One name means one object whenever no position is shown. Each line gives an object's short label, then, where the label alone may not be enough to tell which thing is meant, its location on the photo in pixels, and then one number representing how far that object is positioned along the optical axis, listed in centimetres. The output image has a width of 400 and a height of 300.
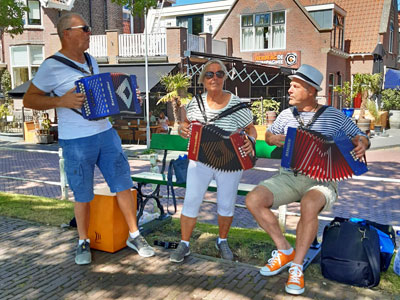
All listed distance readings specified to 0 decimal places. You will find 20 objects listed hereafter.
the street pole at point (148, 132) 1359
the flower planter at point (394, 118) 2086
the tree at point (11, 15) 1063
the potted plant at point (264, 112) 1582
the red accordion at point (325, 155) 335
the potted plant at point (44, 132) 1547
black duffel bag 311
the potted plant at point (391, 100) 2228
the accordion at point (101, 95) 339
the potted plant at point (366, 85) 1925
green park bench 417
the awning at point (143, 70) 1667
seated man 324
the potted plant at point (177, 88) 1608
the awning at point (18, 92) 1481
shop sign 2194
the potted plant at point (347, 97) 1834
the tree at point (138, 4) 981
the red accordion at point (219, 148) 354
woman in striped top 364
